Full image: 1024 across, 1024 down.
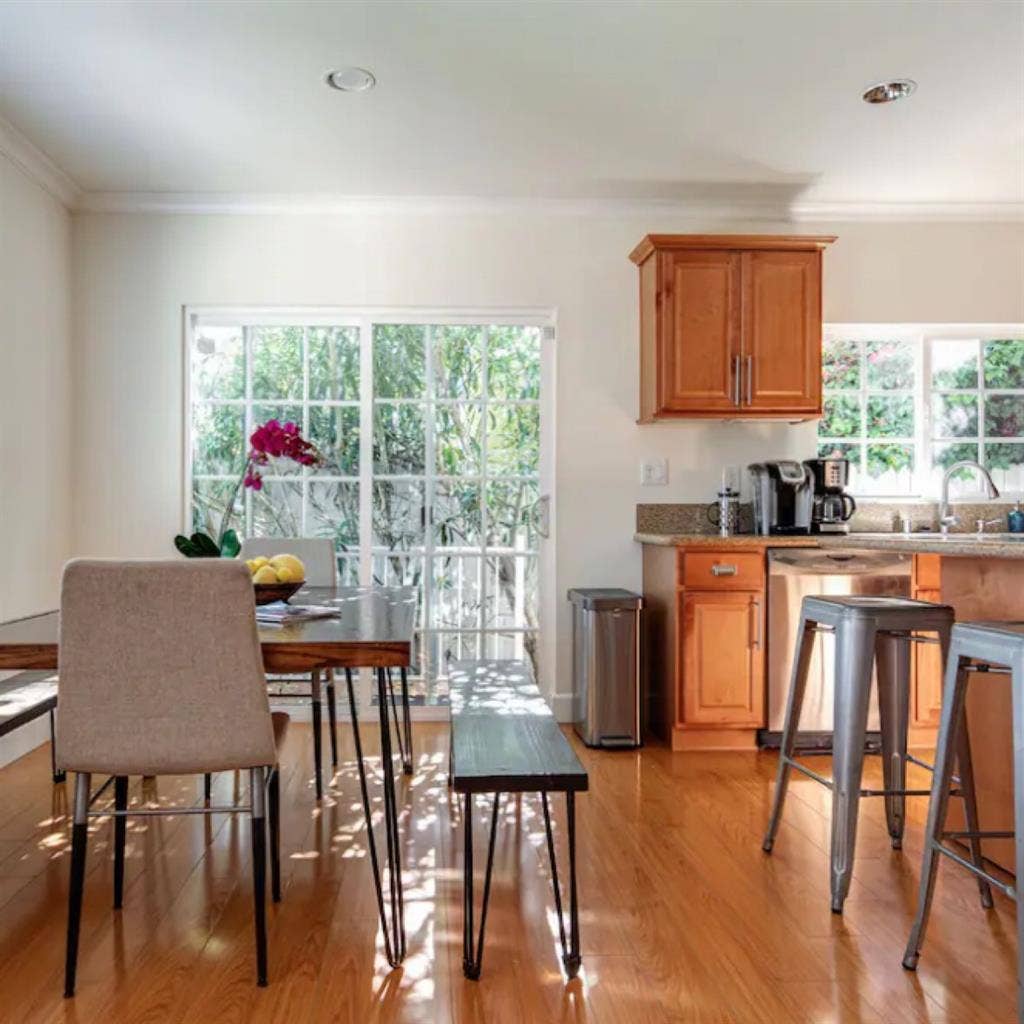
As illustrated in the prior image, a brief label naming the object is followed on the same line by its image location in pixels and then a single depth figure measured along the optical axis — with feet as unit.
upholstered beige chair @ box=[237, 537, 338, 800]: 11.21
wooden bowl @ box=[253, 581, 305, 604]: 7.91
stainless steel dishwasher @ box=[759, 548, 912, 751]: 12.68
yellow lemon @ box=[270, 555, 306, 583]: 8.13
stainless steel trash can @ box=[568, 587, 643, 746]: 13.01
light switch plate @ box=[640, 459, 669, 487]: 14.75
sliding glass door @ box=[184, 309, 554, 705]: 14.76
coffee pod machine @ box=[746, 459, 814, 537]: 13.96
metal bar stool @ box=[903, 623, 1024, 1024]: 6.17
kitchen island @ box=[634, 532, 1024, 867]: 12.69
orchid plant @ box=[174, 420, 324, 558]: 8.63
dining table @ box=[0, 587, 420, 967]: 6.47
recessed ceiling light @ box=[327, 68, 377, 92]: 10.43
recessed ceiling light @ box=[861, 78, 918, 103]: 10.71
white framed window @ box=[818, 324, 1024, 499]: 15.34
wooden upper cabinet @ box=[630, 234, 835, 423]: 13.48
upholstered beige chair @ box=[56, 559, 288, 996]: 6.10
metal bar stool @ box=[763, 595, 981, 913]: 7.59
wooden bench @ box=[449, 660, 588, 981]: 6.21
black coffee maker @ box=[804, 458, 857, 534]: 13.92
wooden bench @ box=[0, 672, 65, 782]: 8.02
